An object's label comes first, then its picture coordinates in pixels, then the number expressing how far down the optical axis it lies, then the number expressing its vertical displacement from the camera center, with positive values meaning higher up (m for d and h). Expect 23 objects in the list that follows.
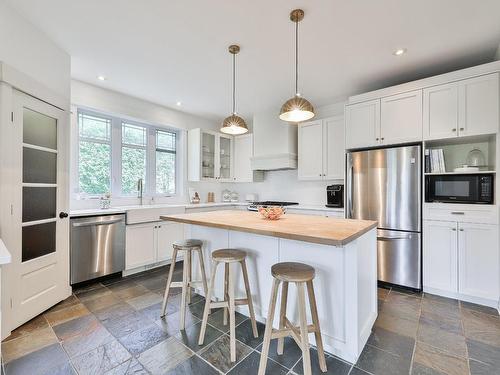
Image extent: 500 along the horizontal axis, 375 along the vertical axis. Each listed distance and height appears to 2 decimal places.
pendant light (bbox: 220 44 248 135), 2.57 +0.68
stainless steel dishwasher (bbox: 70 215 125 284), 2.94 -0.76
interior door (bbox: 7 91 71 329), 2.14 -0.24
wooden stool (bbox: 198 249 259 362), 1.85 -0.79
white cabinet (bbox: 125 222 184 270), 3.46 -0.83
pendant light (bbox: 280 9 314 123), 2.04 +0.67
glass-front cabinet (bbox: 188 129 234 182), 4.62 +0.64
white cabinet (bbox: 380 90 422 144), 2.90 +0.86
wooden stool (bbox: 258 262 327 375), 1.50 -0.83
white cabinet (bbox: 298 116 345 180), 3.86 +0.64
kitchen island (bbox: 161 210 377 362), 1.68 -0.58
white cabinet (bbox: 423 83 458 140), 2.70 +0.87
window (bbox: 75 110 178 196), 3.56 +0.51
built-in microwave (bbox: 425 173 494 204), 2.54 +0.00
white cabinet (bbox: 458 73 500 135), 2.48 +0.87
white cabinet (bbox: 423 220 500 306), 2.50 -0.78
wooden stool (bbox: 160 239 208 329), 2.20 -0.74
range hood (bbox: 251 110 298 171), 4.32 +0.82
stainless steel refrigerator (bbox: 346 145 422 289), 2.86 -0.21
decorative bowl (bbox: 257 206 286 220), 2.30 -0.24
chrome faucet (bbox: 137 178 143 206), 4.11 -0.01
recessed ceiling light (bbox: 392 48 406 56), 2.56 +1.46
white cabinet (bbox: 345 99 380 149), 3.18 +0.86
